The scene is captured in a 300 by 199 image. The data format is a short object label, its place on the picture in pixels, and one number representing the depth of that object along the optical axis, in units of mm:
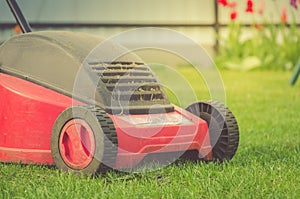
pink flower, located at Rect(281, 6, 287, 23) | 9994
